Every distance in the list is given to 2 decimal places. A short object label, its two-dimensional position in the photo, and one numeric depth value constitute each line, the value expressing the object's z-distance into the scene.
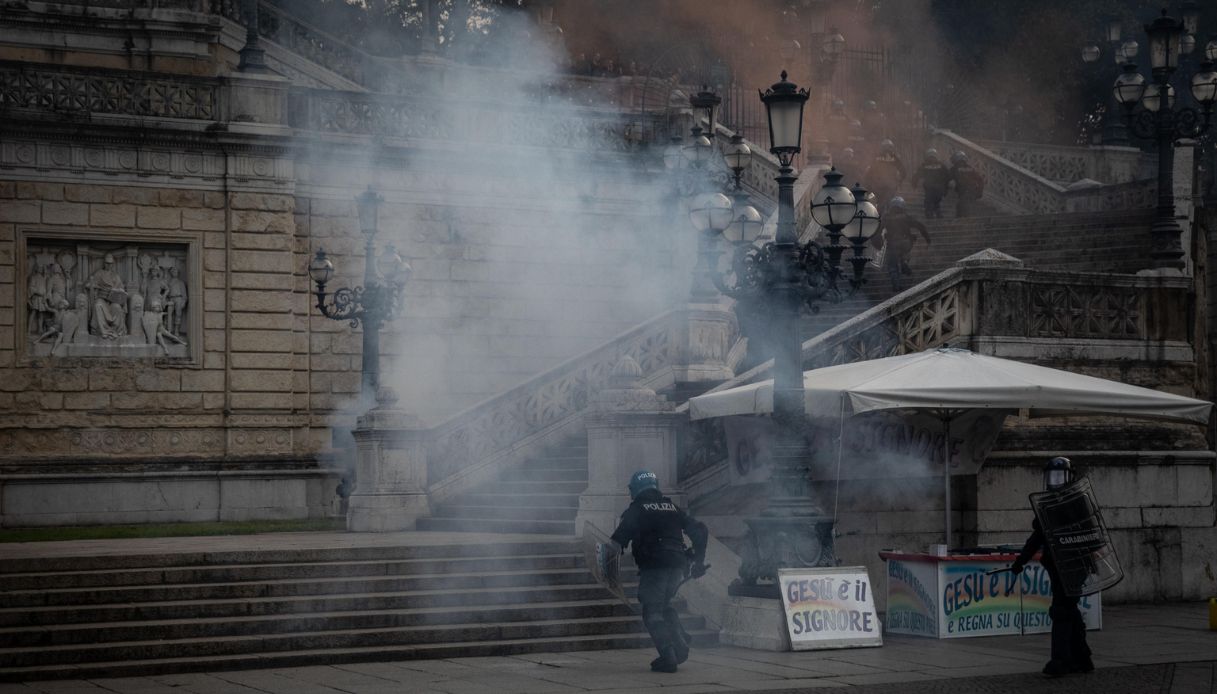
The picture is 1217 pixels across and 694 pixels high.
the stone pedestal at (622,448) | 17.52
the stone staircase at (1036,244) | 25.11
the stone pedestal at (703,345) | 22.44
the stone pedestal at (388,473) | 20.08
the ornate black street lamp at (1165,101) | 22.12
